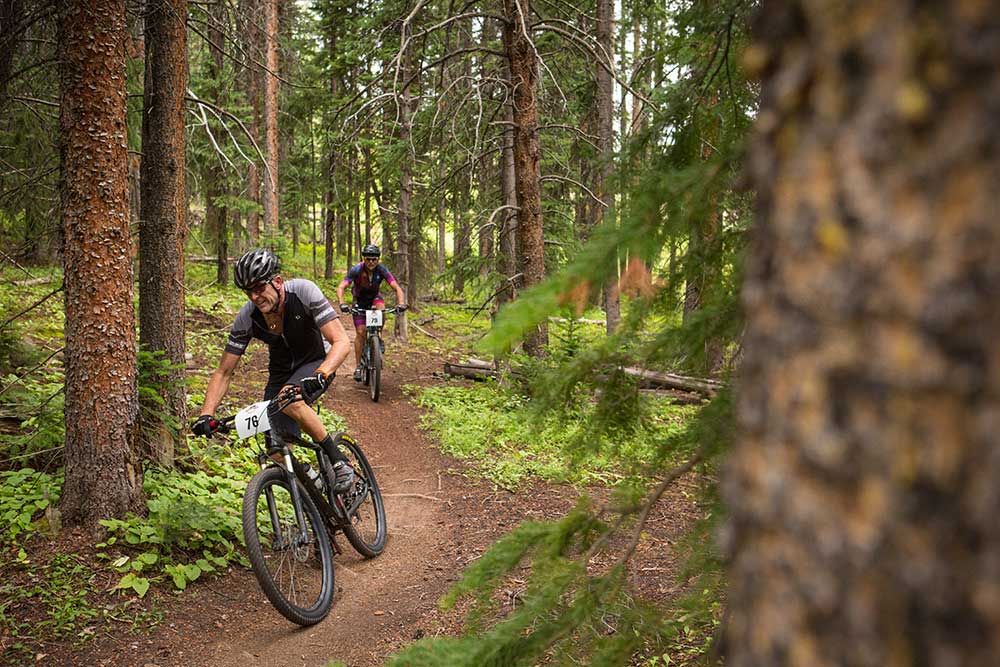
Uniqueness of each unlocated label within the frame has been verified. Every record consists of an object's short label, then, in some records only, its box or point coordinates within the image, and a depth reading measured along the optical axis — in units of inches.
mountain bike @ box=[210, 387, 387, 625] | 191.6
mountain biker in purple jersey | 458.9
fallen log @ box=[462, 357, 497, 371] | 535.8
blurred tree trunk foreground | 27.9
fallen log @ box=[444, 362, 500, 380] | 528.1
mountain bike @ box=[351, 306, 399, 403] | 450.9
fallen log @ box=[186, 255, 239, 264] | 1005.2
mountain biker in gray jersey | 199.5
